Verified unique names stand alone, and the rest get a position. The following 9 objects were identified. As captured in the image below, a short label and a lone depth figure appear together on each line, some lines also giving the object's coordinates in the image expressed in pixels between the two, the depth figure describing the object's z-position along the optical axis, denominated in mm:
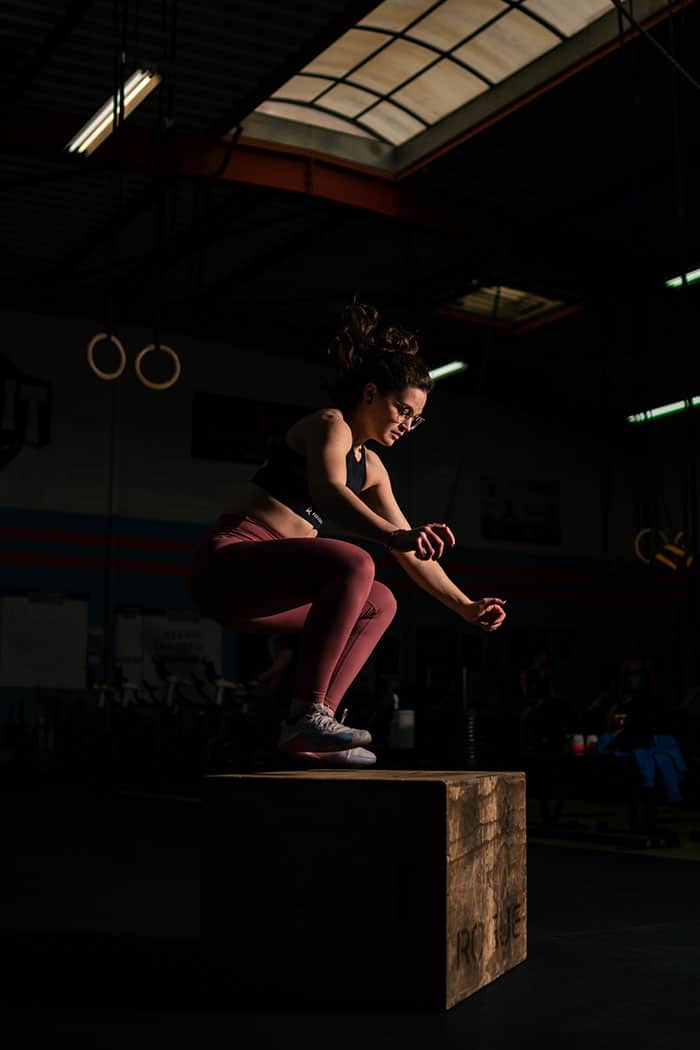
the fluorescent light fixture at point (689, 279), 10898
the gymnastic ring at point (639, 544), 7441
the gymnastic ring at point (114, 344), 6844
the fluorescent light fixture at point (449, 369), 13344
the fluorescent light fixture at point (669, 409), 13984
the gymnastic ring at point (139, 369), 6977
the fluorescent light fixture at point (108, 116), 6367
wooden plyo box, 1960
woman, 2361
